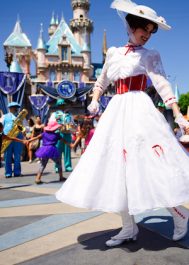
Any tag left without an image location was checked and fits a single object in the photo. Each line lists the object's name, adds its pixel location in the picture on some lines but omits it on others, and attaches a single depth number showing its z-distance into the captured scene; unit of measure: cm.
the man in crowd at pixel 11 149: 759
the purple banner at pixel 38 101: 2826
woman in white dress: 227
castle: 4622
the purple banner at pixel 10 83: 1897
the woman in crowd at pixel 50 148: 611
